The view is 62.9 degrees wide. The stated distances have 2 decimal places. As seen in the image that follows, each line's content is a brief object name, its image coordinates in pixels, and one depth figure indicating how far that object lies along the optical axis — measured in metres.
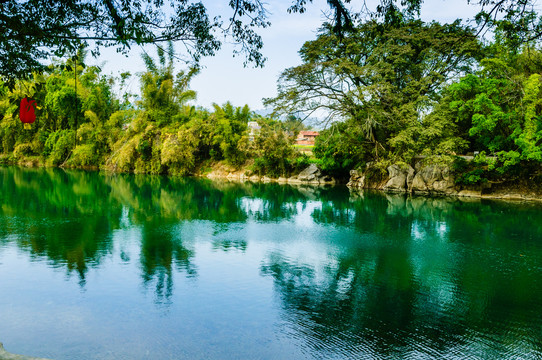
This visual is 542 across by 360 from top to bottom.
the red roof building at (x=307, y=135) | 56.78
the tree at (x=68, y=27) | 5.04
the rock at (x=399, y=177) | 23.42
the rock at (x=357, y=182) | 25.66
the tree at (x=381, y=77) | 21.94
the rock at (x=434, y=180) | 22.44
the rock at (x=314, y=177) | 28.00
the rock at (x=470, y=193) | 21.71
